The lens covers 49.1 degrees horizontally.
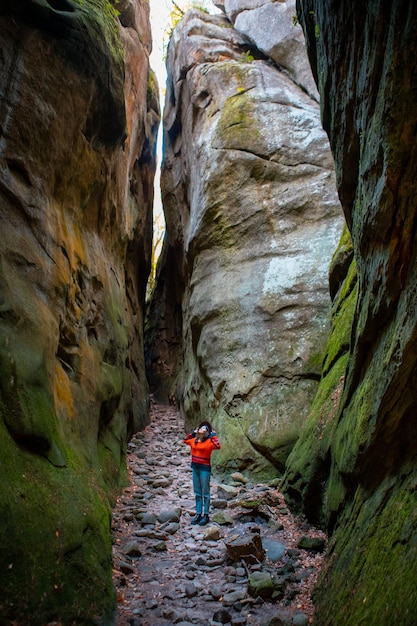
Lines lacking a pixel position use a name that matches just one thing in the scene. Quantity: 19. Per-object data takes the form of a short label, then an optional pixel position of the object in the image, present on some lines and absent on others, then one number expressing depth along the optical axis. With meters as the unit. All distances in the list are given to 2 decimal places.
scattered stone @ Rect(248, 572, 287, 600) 5.05
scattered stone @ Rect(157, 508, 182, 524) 7.48
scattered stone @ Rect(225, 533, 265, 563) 5.88
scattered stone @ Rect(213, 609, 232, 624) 4.65
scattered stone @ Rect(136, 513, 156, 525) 7.35
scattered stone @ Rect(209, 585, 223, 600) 5.18
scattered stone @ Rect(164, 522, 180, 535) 7.09
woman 7.64
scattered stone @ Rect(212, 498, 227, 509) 8.23
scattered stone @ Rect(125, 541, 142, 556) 6.23
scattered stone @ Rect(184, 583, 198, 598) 5.22
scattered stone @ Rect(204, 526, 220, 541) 6.79
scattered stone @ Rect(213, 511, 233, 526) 7.39
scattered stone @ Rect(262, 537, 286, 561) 6.02
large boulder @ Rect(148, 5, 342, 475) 10.84
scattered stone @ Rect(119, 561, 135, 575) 5.73
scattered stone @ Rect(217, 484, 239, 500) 8.72
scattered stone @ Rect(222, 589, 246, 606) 5.02
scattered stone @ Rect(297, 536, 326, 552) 6.02
